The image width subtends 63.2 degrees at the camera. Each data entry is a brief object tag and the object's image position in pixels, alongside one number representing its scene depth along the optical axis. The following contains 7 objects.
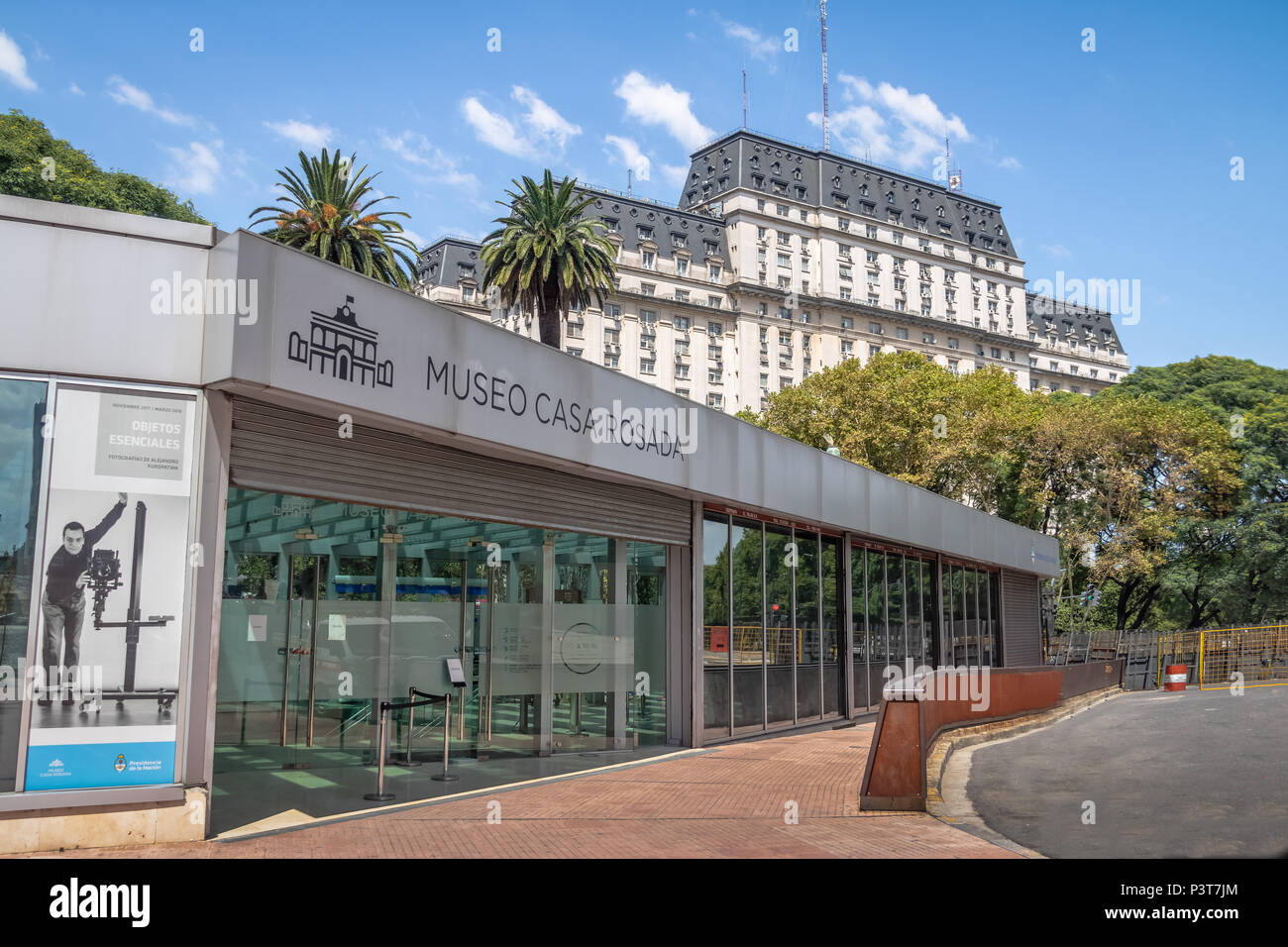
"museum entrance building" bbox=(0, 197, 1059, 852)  7.93
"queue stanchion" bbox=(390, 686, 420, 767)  11.71
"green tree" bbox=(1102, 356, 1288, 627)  46.06
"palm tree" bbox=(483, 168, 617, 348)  41.06
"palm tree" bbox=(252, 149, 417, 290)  37.19
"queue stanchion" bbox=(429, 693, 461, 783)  11.30
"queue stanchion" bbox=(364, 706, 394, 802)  9.98
